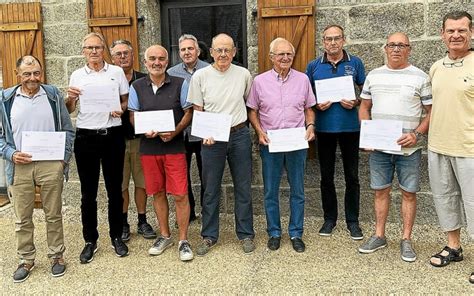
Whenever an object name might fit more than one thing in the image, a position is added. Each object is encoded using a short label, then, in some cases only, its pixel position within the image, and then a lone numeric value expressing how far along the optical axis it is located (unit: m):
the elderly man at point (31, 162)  3.49
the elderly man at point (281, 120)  3.87
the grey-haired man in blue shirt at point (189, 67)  4.31
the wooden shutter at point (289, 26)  4.61
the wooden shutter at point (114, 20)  4.97
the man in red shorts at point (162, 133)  3.81
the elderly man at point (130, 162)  4.30
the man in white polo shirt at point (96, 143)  3.85
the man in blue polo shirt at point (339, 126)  4.08
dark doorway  5.11
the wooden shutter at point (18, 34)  5.14
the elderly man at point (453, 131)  3.32
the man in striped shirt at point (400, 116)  3.63
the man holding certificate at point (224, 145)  3.83
